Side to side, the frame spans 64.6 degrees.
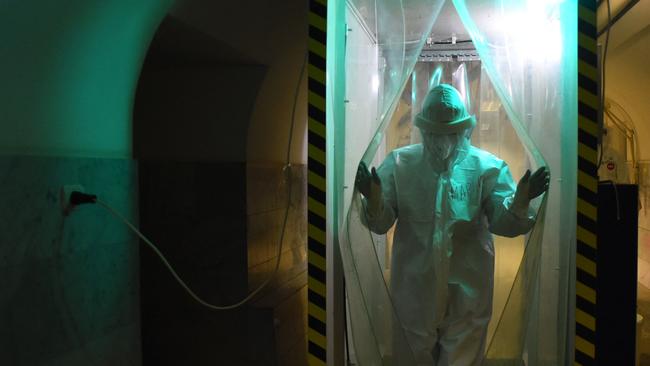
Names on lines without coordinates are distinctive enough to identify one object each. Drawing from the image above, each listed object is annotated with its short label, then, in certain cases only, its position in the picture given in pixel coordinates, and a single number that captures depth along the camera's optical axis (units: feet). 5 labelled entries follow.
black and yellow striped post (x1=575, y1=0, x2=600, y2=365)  6.73
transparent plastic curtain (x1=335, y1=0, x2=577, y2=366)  7.05
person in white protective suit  7.20
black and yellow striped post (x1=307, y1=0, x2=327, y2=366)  7.20
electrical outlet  7.82
